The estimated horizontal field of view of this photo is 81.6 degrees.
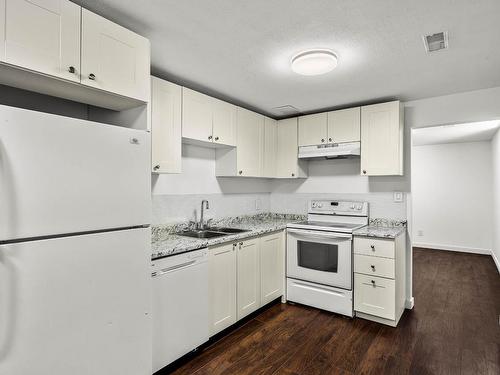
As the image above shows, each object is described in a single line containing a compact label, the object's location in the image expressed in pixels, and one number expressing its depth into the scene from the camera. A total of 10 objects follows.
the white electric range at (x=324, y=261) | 3.01
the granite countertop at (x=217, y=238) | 2.12
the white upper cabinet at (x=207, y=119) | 2.64
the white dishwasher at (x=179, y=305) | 2.00
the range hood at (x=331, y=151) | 3.30
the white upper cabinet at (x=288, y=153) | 3.79
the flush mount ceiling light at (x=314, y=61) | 2.13
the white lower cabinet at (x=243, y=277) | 2.50
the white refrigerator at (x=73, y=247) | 1.24
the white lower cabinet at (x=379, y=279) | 2.80
